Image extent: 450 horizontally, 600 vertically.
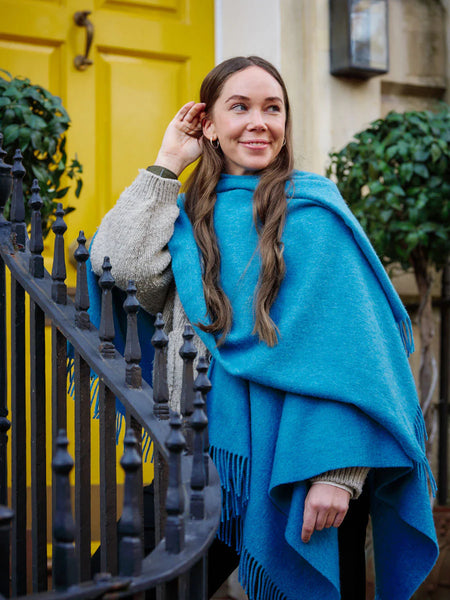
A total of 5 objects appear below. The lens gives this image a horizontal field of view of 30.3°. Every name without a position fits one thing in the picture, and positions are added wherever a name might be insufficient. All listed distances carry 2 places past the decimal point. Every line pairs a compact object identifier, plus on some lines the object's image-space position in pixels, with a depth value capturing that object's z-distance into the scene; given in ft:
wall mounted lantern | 12.89
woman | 6.16
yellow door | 12.34
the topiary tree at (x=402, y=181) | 11.59
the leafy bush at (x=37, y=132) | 9.18
